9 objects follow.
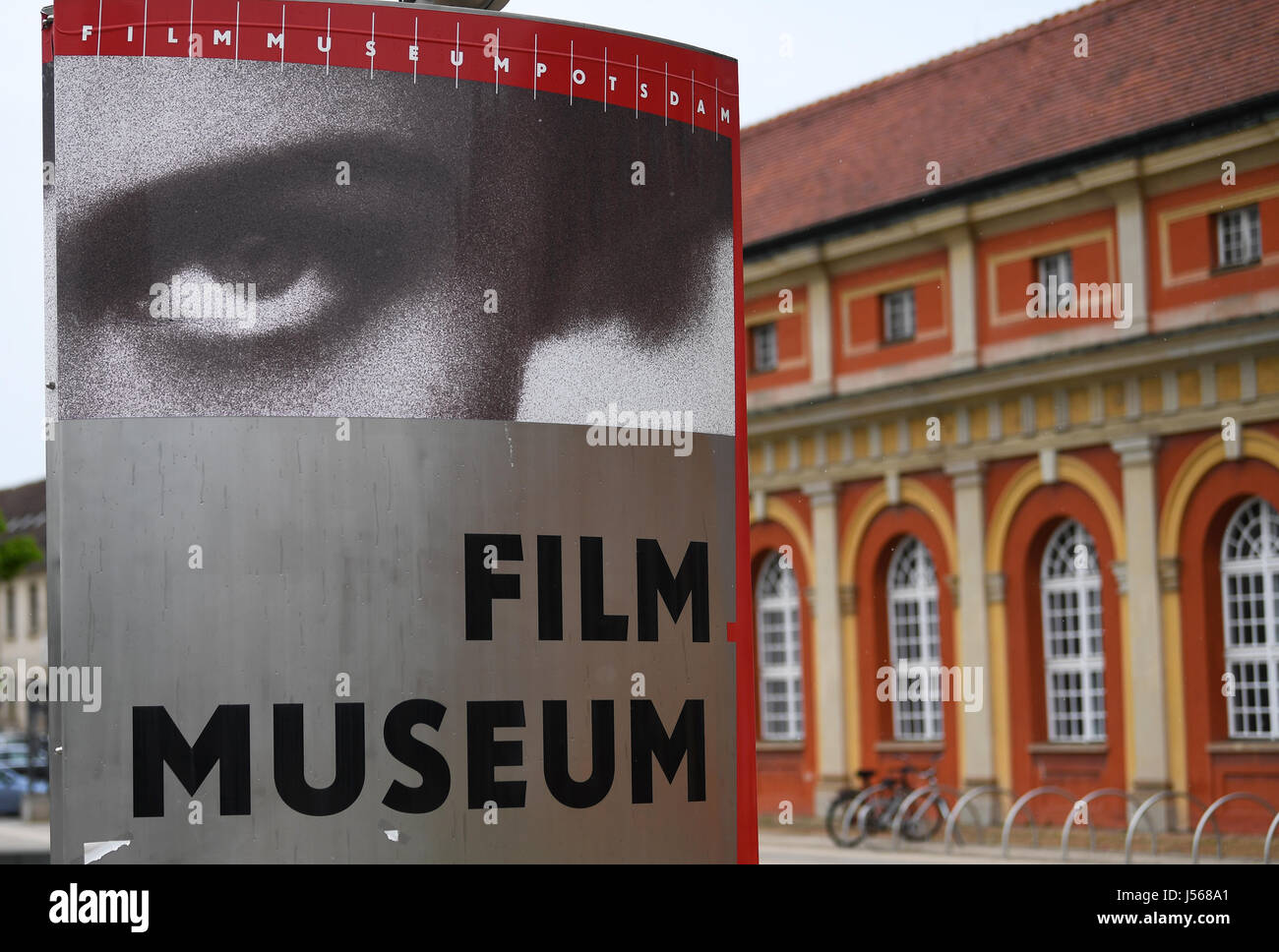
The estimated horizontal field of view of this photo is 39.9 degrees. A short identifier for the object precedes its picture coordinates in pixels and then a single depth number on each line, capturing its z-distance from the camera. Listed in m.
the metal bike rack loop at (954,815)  23.02
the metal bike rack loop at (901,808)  24.25
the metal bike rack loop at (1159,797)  18.67
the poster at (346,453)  3.55
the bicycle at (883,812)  25.14
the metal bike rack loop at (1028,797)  21.90
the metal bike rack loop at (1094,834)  19.73
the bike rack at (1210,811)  18.88
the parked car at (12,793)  37.69
